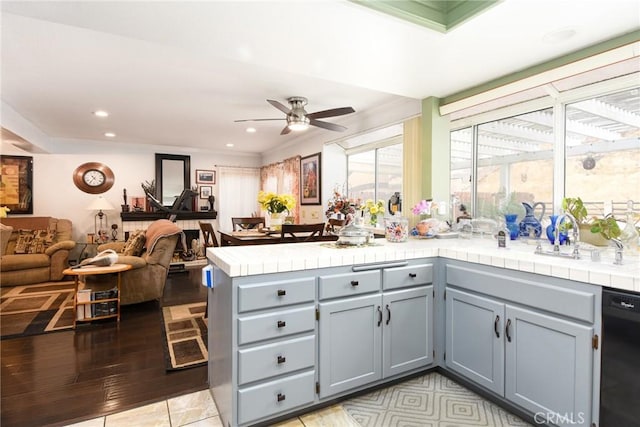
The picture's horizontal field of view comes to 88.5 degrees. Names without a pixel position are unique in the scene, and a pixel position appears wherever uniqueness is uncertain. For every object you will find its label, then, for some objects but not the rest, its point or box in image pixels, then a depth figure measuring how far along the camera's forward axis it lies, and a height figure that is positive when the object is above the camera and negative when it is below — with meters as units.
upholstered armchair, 3.79 -0.73
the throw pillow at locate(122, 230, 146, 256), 4.27 -0.52
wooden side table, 3.30 -0.68
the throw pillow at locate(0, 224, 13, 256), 3.17 -0.27
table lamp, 5.99 -0.20
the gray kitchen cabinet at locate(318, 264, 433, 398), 1.92 -0.76
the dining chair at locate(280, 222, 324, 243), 3.30 -0.25
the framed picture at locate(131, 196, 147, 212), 6.70 +0.05
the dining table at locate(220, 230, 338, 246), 3.51 -0.35
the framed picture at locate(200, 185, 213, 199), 7.40 +0.35
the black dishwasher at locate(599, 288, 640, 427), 1.41 -0.68
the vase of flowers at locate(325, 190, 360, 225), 2.46 -0.01
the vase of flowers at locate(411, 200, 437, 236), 2.89 -0.06
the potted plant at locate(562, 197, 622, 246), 1.89 -0.11
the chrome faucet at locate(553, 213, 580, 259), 1.87 -0.18
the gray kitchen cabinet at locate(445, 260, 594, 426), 1.59 -0.76
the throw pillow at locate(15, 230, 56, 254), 5.13 -0.55
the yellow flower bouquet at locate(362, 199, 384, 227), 2.77 -0.03
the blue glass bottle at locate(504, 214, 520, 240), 2.59 -0.15
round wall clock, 6.31 +0.57
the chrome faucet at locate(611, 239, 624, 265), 1.70 -0.23
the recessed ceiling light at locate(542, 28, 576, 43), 1.97 +1.06
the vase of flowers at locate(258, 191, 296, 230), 4.28 +0.02
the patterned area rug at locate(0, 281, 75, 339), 3.23 -1.19
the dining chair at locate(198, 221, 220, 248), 4.05 -0.30
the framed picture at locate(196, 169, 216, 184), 7.35 +0.68
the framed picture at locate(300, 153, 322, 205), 5.43 +0.46
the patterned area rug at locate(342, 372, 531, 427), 1.88 -1.22
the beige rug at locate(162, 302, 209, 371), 2.61 -1.21
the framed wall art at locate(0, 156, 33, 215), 5.79 +0.41
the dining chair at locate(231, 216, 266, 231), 5.39 -0.25
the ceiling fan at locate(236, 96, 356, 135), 3.61 +1.02
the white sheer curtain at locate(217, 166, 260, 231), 7.54 +0.33
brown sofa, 4.75 -0.73
